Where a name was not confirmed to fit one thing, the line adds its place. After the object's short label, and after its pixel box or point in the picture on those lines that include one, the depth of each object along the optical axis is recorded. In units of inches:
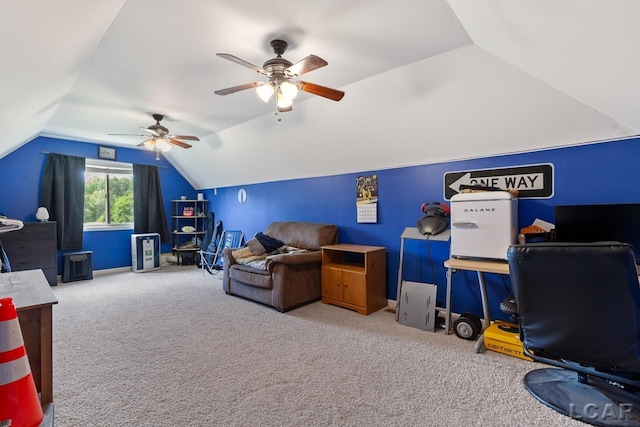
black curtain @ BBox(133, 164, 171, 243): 236.8
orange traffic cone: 39.8
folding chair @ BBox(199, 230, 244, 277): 231.3
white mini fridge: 98.1
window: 222.2
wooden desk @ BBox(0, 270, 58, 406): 54.5
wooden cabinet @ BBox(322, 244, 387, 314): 133.3
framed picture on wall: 222.1
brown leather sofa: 137.3
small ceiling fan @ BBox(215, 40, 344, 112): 92.1
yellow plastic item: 92.6
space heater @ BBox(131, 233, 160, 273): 227.0
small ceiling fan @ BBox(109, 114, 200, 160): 157.8
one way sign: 106.7
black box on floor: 197.5
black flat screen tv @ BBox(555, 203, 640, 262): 86.0
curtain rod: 199.2
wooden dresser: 172.7
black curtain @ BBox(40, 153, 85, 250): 198.7
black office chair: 54.2
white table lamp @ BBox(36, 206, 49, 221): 187.6
